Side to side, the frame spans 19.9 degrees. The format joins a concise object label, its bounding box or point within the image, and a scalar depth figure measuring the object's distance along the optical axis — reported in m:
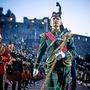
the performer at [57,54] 5.03
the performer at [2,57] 6.28
